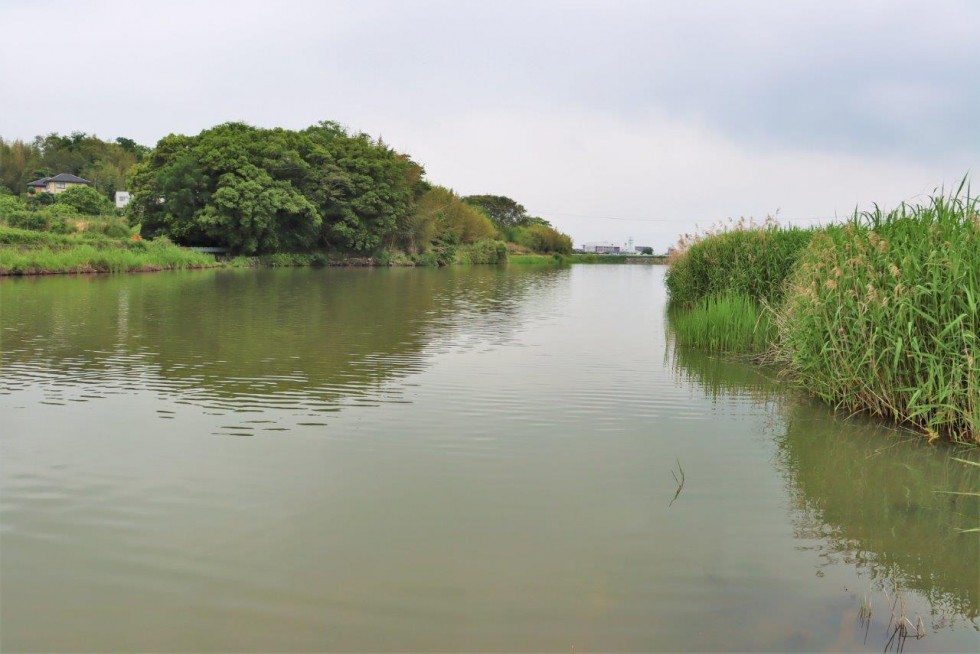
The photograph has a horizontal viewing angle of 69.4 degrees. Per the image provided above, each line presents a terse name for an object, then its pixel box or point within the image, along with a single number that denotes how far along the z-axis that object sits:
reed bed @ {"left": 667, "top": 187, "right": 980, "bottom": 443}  6.78
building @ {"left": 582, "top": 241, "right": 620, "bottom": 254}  169.38
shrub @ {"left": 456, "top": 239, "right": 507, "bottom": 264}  77.38
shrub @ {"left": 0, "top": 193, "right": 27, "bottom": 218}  38.54
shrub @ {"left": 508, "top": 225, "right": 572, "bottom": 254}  109.21
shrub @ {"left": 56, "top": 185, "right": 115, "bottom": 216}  52.84
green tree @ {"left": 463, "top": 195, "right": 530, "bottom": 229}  119.06
